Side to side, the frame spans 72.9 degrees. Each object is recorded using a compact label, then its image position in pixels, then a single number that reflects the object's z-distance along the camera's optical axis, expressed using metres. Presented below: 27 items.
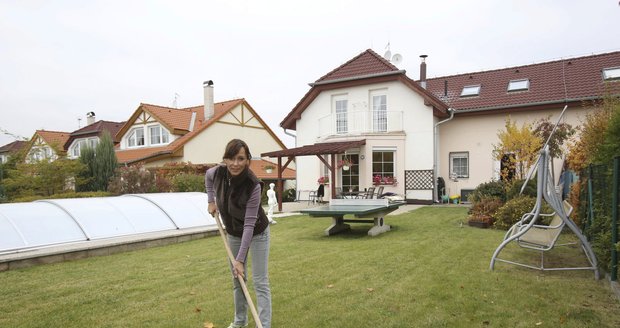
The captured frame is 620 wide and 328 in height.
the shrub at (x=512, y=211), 9.71
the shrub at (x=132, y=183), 16.08
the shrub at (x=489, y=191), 12.01
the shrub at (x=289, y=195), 23.48
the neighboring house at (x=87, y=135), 32.00
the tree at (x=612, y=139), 5.03
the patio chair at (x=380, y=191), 16.55
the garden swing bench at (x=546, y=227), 5.30
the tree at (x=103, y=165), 19.28
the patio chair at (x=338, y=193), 18.03
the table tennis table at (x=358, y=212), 9.08
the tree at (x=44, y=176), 17.66
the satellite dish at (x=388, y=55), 22.21
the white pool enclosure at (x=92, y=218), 7.43
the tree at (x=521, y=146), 13.33
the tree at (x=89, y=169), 19.22
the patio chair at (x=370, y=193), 16.09
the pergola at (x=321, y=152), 15.94
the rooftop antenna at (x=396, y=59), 21.19
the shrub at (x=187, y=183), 18.08
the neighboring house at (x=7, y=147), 42.30
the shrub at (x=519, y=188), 10.71
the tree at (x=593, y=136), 7.02
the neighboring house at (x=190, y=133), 25.80
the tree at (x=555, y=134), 13.97
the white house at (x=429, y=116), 17.69
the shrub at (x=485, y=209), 10.27
